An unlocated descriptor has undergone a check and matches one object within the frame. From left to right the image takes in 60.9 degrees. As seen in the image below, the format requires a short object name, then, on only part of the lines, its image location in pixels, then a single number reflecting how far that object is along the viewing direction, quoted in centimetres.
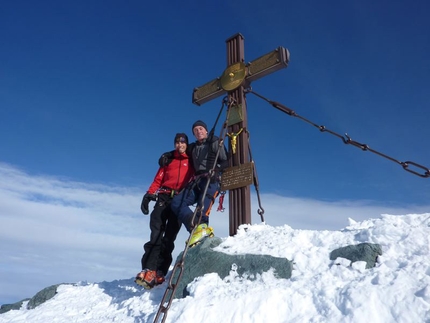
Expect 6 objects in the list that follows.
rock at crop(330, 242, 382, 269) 361
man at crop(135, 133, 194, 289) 573
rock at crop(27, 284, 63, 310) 630
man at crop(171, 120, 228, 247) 545
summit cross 554
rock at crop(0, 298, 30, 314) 657
